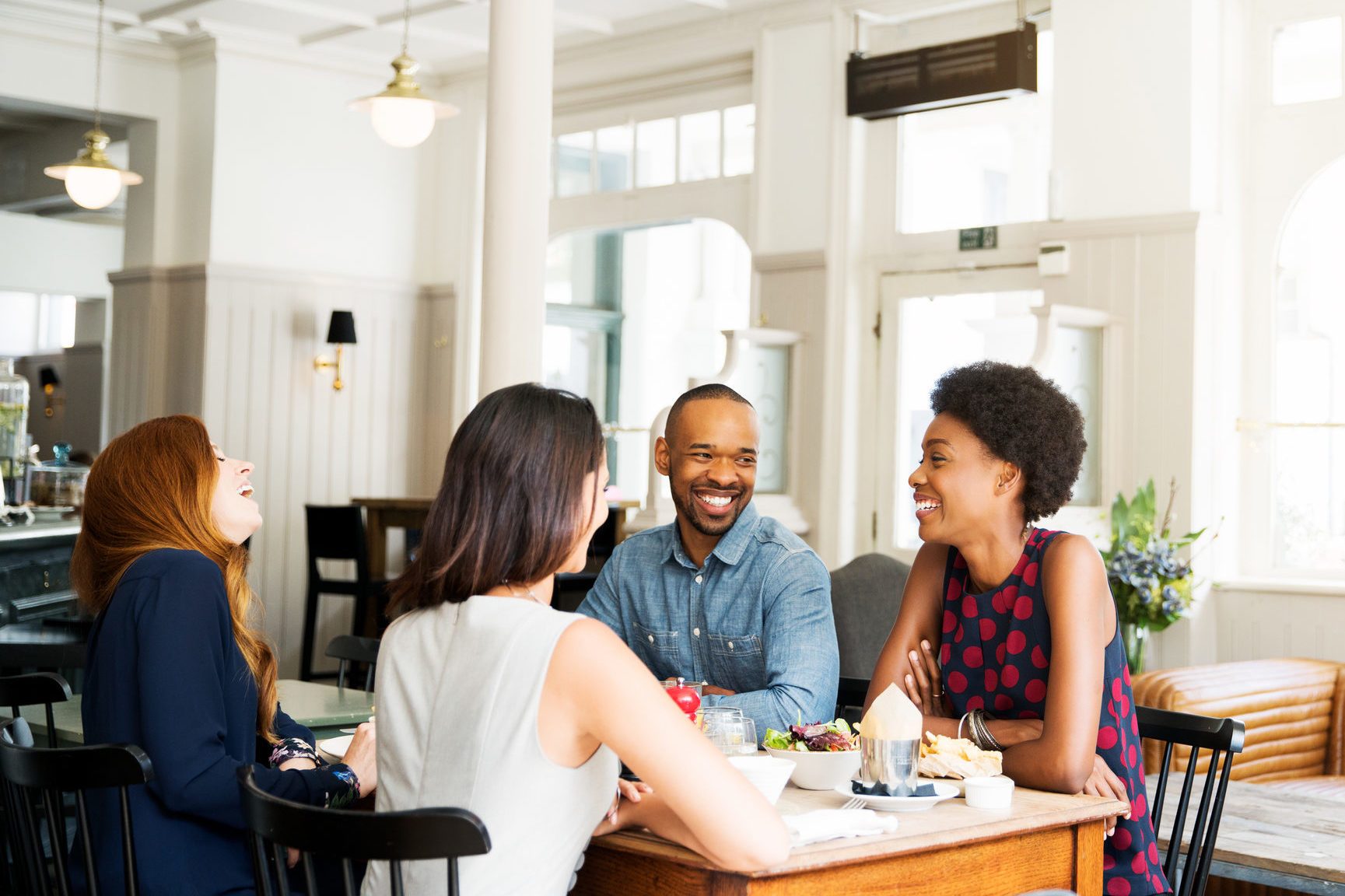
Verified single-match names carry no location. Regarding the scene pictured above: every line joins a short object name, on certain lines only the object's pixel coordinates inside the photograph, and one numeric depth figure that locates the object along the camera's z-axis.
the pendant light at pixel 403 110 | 5.84
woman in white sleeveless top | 1.66
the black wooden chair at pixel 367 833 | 1.56
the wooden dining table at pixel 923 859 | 1.75
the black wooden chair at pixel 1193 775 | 2.43
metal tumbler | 2.01
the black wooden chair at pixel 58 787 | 1.98
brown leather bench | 4.67
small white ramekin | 2.02
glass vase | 5.41
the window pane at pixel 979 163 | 6.52
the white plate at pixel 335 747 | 2.50
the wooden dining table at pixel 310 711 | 3.08
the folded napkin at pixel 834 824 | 1.79
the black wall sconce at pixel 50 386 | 11.99
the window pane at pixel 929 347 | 6.61
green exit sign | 6.52
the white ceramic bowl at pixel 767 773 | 1.91
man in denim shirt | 2.78
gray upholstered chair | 4.41
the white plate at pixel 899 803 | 1.97
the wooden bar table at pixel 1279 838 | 3.22
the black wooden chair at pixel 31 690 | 2.83
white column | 4.55
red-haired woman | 2.13
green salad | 2.14
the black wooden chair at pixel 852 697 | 2.96
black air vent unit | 6.28
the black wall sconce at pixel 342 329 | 8.43
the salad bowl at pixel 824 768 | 2.11
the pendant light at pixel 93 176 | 6.83
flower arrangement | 5.36
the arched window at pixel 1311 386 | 5.90
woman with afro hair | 2.26
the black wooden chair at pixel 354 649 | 3.64
